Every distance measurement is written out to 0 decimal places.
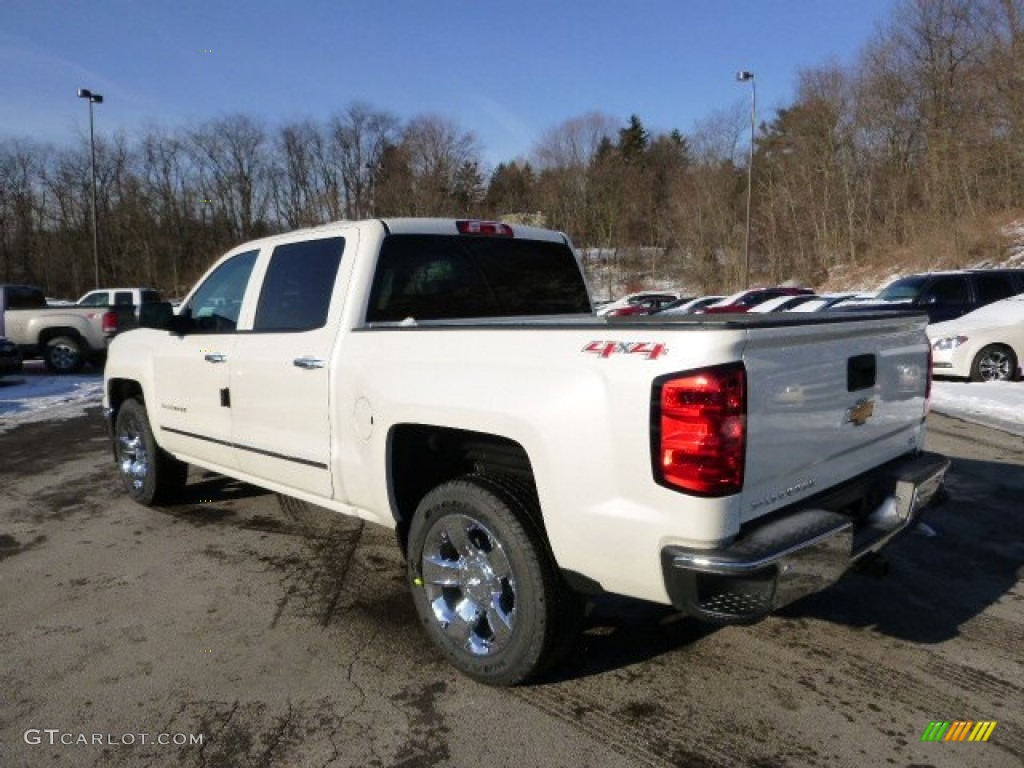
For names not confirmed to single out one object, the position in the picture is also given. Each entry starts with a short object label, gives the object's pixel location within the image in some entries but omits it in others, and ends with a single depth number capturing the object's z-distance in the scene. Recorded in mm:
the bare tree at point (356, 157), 62750
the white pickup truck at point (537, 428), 2293
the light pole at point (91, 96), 28384
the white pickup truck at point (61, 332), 15414
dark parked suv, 12727
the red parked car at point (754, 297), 21886
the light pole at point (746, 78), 29906
